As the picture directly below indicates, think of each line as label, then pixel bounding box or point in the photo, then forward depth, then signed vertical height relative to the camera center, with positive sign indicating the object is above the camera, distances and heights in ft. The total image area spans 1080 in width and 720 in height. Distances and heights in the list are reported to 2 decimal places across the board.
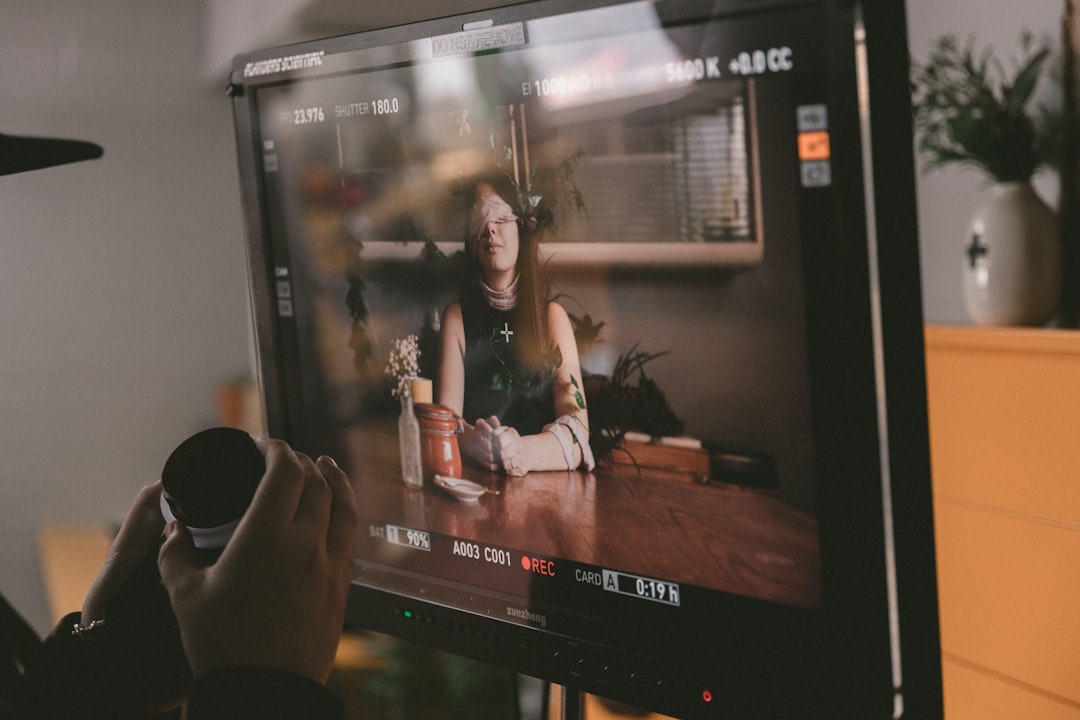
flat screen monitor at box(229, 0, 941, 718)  1.90 -0.15
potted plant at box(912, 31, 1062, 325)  5.38 +0.23
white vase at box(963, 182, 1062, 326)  5.37 -0.07
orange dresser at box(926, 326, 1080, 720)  4.74 -1.64
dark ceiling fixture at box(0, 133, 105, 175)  3.21 +0.69
